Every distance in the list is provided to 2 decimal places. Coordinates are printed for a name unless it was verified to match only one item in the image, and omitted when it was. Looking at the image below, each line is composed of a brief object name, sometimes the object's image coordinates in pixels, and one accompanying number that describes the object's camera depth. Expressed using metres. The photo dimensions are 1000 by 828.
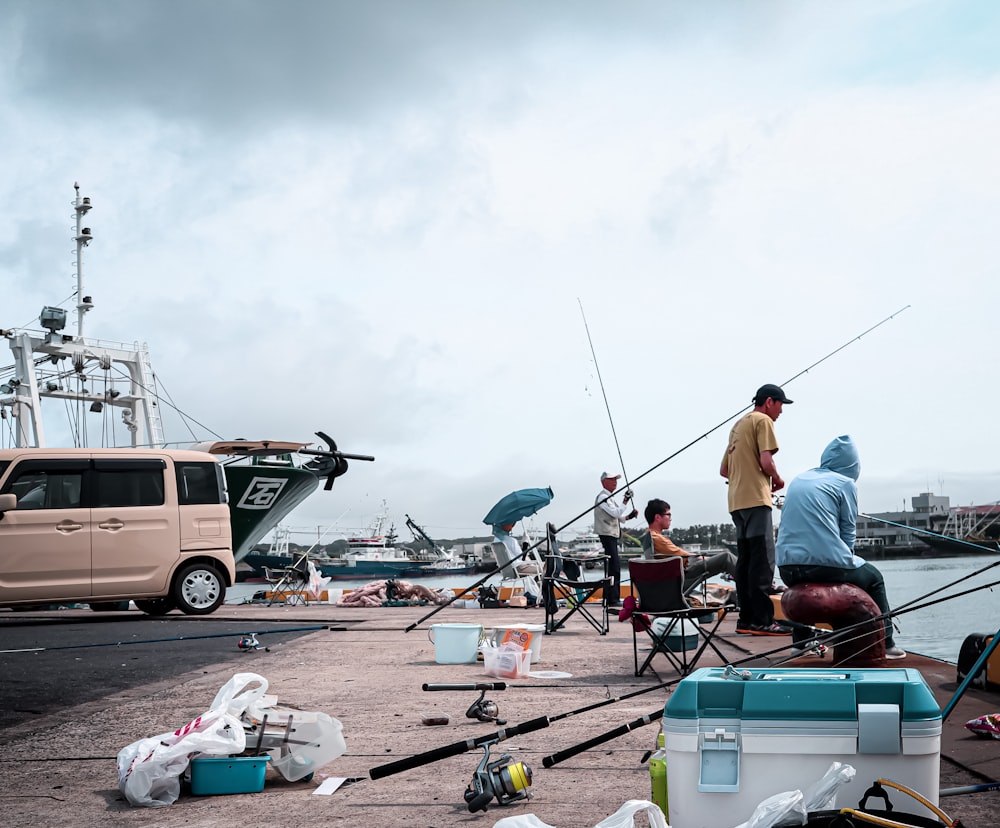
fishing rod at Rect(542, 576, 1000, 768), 3.33
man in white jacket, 10.80
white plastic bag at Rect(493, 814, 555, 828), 2.46
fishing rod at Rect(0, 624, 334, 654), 8.67
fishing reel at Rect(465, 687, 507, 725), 4.46
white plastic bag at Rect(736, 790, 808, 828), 2.31
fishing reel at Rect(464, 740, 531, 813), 2.98
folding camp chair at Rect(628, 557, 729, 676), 5.59
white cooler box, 2.50
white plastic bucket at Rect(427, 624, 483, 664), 6.97
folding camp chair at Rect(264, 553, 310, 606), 19.17
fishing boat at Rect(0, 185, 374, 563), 18.73
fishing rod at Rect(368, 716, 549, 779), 3.15
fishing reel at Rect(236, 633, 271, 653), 7.94
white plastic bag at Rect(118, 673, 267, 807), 3.28
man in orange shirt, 9.27
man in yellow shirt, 7.12
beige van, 10.77
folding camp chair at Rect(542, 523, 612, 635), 8.12
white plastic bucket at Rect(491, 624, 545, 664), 6.27
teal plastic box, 3.40
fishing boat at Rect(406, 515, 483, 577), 81.62
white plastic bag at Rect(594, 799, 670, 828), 2.41
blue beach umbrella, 13.41
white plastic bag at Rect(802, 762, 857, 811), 2.40
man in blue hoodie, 5.27
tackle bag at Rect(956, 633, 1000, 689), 4.72
